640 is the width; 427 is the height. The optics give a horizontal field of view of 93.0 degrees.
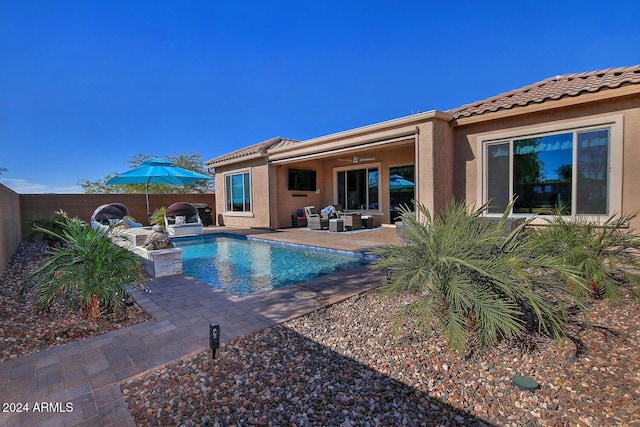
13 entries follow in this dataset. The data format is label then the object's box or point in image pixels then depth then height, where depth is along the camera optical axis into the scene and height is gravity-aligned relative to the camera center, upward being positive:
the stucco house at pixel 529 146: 6.51 +1.39
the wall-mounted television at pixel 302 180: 14.96 +1.11
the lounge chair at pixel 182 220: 13.12 -0.68
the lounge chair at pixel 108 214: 13.50 -0.33
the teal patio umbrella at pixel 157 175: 11.38 +1.16
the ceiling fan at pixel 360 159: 13.86 +1.90
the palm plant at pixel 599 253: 3.76 -0.75
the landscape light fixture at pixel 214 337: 2.90 -1.28
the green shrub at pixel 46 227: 9.66 -0.70
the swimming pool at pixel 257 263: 6.29 -1.61
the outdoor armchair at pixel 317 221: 13.73 -0.90
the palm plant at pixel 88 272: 3.78 -0.84
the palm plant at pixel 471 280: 2.64 -0.76
